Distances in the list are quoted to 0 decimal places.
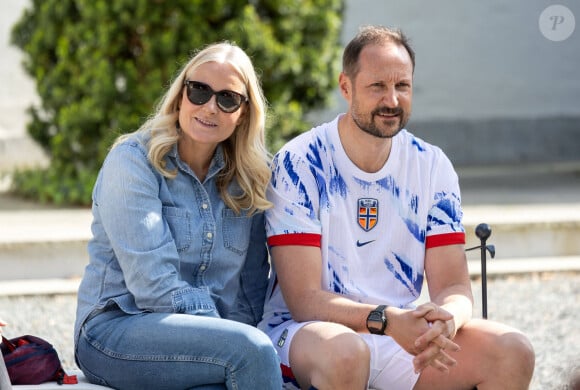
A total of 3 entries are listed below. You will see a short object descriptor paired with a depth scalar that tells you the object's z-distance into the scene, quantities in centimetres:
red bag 605
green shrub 1520
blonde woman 595
